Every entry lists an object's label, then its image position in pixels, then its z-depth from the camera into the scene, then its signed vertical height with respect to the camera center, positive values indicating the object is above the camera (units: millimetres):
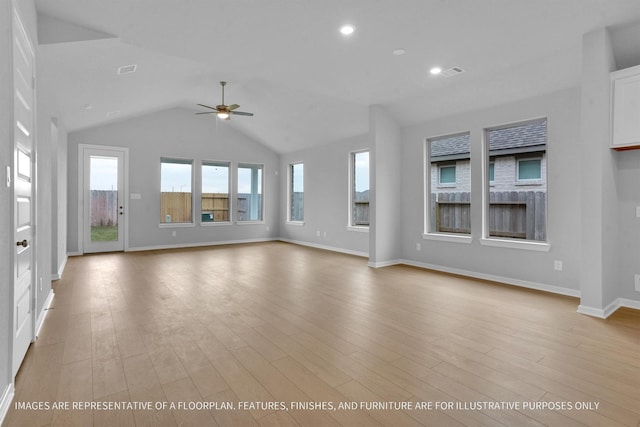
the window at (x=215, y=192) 8977 +570
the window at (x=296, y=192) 9352 +613
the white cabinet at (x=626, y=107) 3141 +1048
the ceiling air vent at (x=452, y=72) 4262 +1891
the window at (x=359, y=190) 7426 +540
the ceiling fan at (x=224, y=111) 5969 +1887
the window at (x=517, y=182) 4566 +473
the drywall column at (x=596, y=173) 3254 +420
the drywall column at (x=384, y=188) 5809 +468
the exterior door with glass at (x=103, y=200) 7305 +286
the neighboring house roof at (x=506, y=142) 4590 +1111
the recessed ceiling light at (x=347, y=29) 3303 +1894
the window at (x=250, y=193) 9578 +601
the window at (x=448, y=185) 5461 +507
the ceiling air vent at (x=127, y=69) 4340 +1948
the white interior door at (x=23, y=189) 2102 +162
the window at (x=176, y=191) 8375 +567
